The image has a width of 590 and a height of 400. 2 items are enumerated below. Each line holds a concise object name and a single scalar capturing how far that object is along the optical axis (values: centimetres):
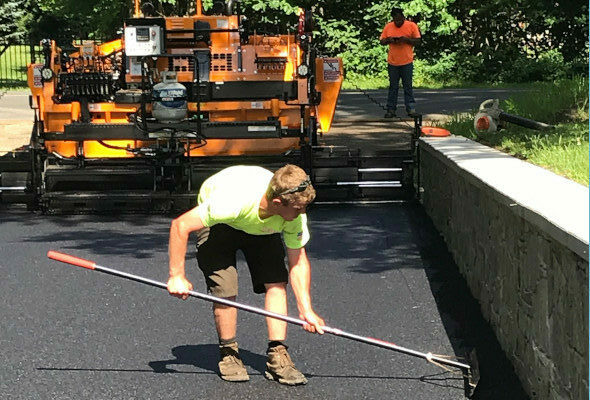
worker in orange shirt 1969
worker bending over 591
